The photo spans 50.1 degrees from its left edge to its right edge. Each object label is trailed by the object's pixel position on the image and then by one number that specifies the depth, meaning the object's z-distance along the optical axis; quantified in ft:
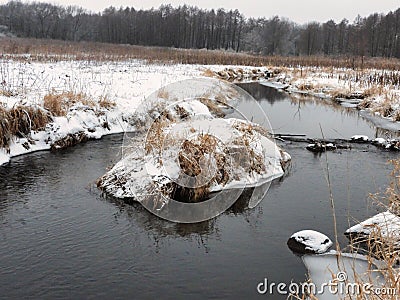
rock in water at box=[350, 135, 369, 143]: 34.40
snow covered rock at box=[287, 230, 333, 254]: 16.40
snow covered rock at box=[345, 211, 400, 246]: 16.80
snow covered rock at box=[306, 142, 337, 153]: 31.40
